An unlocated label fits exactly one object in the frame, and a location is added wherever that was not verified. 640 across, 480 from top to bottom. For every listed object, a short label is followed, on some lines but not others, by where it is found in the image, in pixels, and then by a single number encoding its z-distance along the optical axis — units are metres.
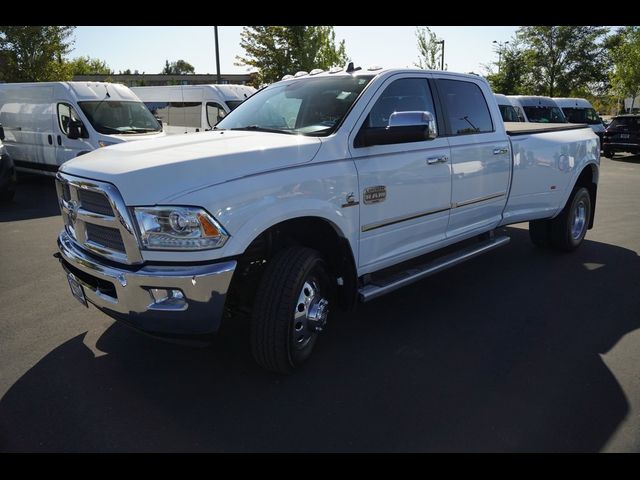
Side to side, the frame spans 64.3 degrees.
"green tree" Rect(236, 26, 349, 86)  24.19
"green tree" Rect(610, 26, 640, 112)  29.53
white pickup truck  2.76
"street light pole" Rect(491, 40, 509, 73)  34.34
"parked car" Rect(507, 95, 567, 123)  20.60
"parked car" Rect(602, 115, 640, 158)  18.91
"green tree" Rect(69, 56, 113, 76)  43.55
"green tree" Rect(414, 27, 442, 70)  25.97
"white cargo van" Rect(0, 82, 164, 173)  10.34
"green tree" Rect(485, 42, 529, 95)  33.88
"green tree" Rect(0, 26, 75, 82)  23.05
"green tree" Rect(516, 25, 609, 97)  35.44
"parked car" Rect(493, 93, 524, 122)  18.13
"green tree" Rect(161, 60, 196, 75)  118.00
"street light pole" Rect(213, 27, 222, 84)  19.48
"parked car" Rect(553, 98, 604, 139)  22.88
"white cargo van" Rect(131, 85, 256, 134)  13.66
